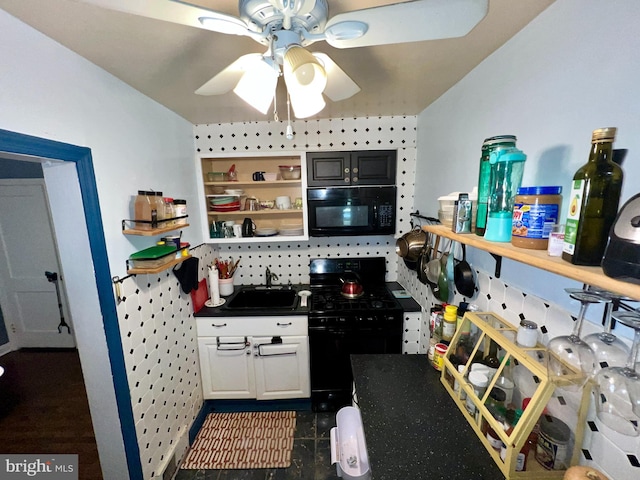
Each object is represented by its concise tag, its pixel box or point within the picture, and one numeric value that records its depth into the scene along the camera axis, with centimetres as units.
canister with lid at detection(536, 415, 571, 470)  74
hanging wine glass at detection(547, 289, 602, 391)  66
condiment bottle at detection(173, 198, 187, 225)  152
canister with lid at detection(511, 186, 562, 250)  66
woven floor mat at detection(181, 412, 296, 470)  171
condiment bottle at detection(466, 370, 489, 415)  91
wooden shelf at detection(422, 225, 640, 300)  44
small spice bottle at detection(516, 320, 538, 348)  82
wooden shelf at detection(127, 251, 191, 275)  129
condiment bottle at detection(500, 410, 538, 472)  78
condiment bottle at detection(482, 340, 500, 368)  99
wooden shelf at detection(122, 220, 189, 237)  127
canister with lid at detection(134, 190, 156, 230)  129
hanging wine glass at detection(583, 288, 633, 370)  63
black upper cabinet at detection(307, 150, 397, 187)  202
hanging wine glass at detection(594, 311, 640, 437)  55
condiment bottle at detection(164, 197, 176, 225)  142
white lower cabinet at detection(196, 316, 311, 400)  197
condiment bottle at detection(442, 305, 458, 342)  122
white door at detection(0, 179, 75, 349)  262
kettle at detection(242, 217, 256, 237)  214
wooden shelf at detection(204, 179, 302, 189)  207
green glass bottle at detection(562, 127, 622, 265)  54
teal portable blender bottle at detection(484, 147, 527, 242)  78
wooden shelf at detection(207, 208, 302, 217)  212
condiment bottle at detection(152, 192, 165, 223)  134
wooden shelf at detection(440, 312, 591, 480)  70
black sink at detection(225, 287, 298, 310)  222
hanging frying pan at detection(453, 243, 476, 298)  127
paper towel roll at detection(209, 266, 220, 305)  208
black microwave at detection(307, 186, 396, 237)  203
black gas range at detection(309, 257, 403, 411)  191
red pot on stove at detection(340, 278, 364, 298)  214
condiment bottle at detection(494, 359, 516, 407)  91
